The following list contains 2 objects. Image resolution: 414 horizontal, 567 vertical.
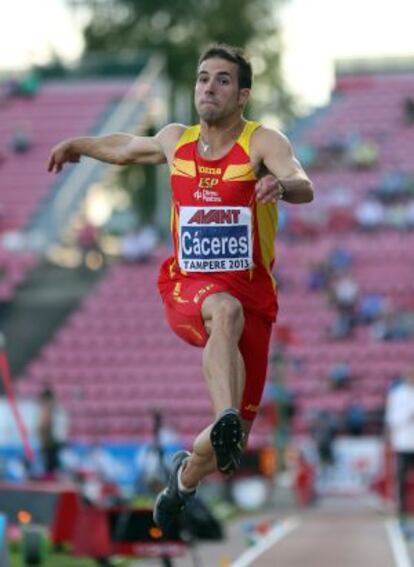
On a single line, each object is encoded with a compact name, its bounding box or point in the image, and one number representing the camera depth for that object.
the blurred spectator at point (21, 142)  38.84
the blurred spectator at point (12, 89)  42.00
